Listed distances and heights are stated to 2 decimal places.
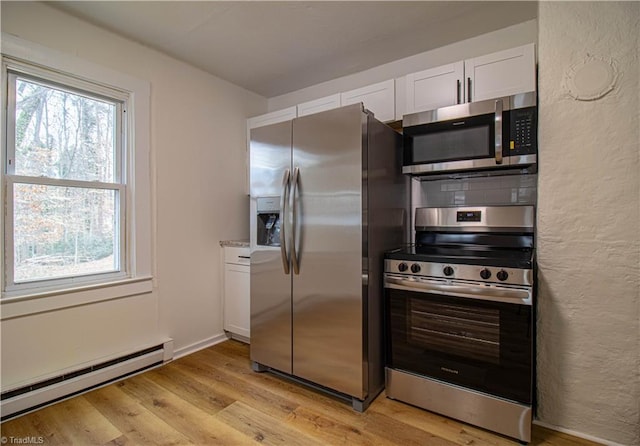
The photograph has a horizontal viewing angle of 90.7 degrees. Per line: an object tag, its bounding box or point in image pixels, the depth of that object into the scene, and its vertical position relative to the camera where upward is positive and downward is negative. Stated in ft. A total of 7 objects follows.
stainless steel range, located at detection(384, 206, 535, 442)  5.19 -1.93
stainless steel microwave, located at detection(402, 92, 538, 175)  5.83 +1.65
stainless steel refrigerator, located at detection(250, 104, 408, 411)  6.18 -0.50
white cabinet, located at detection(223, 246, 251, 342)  9.36 -2.21
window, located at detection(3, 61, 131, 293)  6.24 +0.84
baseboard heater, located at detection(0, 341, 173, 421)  5.91 -3.43
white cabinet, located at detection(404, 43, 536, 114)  6.28 +2.98
